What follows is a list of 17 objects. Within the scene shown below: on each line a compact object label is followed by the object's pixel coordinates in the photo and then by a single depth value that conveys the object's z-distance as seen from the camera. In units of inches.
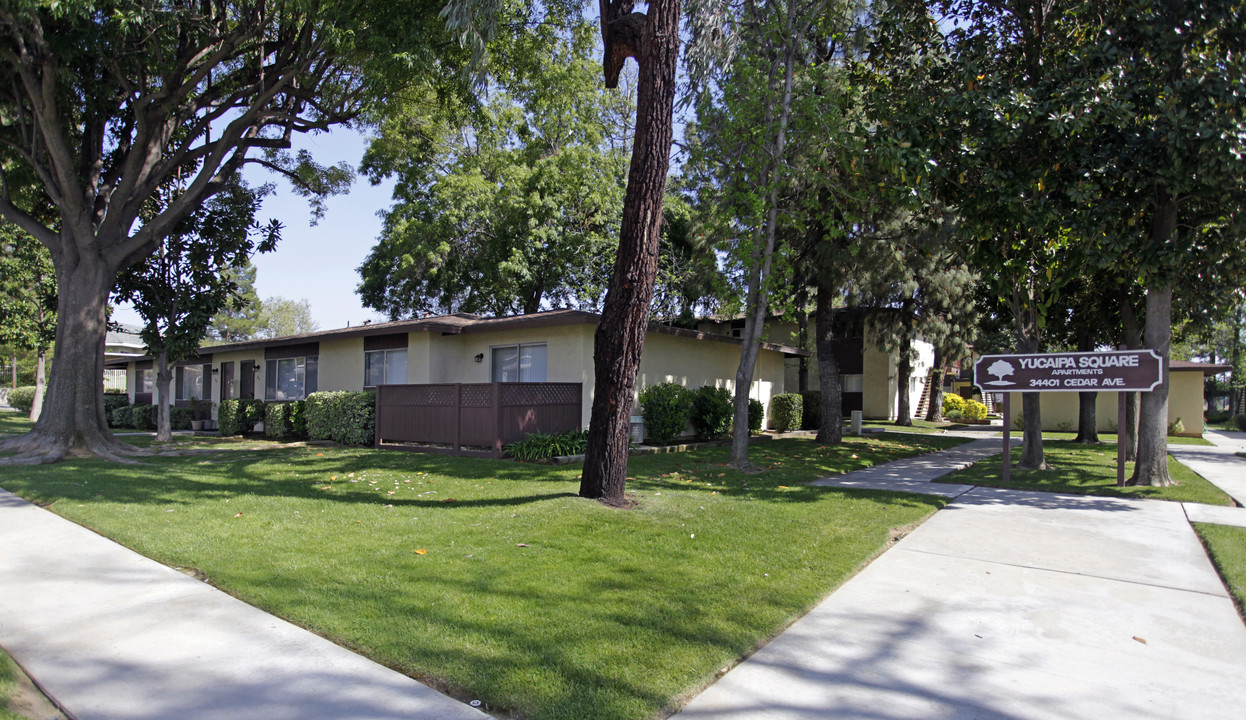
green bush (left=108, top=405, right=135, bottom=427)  1018.1
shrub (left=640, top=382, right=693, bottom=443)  628.7
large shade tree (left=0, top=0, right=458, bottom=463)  485.1
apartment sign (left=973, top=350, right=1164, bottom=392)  392.5
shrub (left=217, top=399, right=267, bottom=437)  801.6
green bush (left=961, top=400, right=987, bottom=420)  1334.9
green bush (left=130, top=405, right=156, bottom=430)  974.4
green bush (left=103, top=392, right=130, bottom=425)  1071.0
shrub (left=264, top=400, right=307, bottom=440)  724.0
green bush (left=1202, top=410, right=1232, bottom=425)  1579.7
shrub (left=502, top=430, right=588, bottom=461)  510.9
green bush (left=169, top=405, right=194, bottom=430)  938.7
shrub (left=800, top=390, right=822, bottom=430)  964.6
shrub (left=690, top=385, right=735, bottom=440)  688.4
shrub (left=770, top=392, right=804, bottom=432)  871.7
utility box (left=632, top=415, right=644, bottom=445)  618.2
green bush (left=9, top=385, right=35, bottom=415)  1380.4
